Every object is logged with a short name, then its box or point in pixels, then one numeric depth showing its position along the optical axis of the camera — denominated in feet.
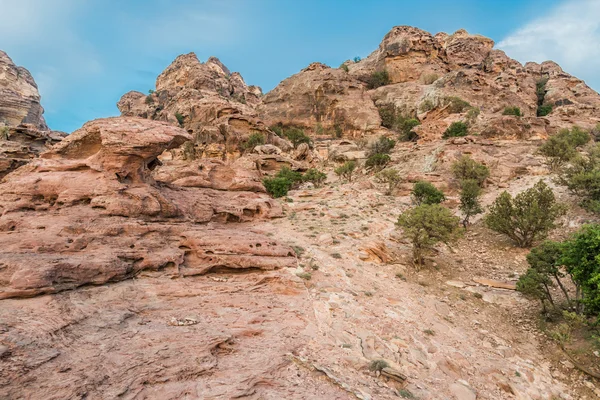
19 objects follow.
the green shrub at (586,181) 52.26
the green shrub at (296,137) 157.50
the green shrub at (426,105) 162.91
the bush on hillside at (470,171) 78.28
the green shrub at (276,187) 77.82
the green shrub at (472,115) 125.84
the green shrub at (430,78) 188.79
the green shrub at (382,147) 125.90
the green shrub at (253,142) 116.88
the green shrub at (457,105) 140.07
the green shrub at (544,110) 166.03
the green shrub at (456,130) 118.52
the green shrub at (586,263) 25.16
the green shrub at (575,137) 92.94
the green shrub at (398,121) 145.22
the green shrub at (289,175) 89.61
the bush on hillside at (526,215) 45.91
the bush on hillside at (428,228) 42.45
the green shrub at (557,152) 81.00
